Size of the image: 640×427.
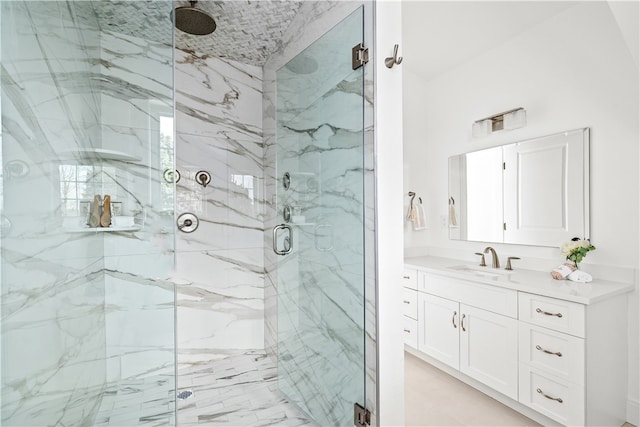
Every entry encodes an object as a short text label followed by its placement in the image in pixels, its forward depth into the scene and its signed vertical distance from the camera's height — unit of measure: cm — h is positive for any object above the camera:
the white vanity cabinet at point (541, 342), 172 -78
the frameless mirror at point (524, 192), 221 +16
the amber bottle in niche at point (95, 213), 117 +0
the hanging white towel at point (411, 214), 321 -1
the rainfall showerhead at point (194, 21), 197 +122
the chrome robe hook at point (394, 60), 147 +69
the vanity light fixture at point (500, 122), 248 +73
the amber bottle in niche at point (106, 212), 123 +0
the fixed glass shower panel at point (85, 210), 73 +1
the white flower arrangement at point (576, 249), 206 -23
